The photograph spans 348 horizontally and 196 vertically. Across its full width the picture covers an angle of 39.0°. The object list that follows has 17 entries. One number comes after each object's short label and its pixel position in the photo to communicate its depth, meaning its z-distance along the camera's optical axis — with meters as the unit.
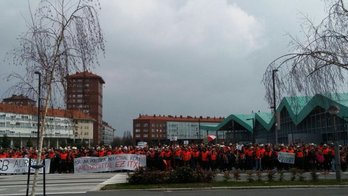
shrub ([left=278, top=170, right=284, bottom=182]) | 19.59
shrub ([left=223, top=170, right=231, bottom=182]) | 19.70
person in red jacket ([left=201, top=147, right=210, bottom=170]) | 28.47
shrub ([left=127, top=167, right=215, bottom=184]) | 19.09
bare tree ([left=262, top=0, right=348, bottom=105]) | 10.70
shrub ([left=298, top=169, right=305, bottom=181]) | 19.58
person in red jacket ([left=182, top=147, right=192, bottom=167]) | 28.38
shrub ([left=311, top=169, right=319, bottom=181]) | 19.55
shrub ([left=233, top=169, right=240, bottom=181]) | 19.81
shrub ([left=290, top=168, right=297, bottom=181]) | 19.70
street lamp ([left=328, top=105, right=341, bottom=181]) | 19.03
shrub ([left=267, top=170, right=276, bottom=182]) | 19.70
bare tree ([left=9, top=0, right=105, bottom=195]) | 9.81
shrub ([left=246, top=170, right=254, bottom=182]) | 19.38
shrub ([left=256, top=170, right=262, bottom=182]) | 19.52
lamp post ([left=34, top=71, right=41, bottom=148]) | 10.04
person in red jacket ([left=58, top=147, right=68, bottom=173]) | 29.41
